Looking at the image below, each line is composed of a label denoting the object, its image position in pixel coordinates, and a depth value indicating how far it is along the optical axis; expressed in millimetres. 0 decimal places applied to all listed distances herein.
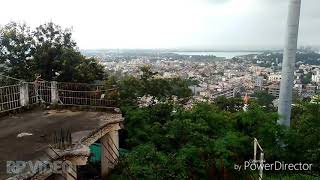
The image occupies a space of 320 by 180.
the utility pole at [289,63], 8123
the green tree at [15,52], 12413
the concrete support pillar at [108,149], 7947
